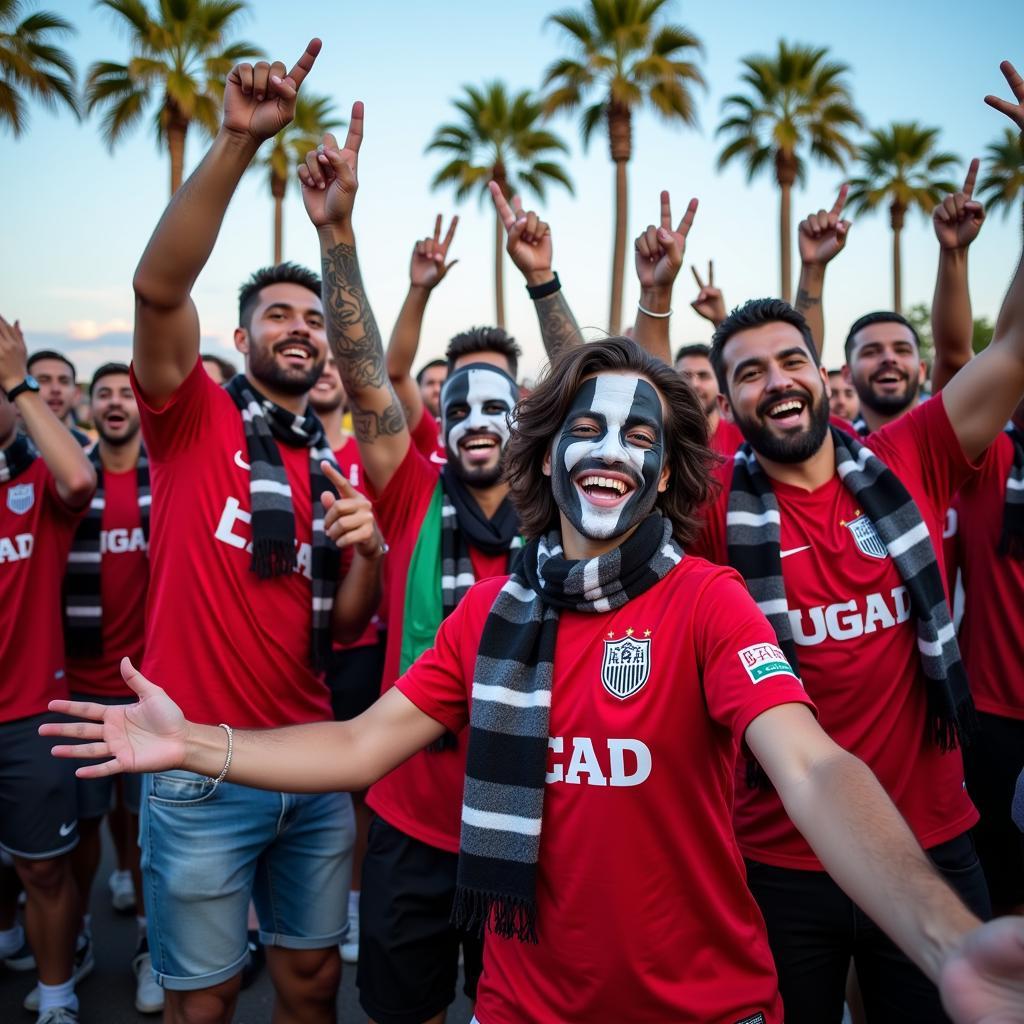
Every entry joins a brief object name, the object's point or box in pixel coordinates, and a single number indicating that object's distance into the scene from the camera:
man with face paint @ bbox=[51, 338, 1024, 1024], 1.85
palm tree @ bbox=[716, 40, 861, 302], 22.66
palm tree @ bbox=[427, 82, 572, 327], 24.42
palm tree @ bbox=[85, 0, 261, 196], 17.48
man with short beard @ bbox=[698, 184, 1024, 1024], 2.55
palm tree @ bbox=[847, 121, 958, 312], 27.39
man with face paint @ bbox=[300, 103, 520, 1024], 2.80
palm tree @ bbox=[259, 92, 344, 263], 22.45
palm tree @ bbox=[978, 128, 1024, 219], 29.34
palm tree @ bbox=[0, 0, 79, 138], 16.28
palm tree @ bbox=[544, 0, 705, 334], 20.02
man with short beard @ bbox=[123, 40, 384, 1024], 2.70
